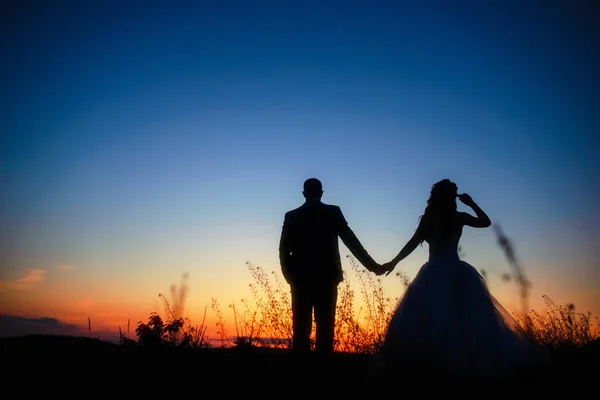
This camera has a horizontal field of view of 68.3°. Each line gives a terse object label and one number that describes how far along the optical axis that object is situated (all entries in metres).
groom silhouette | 5.49
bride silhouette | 4.35
